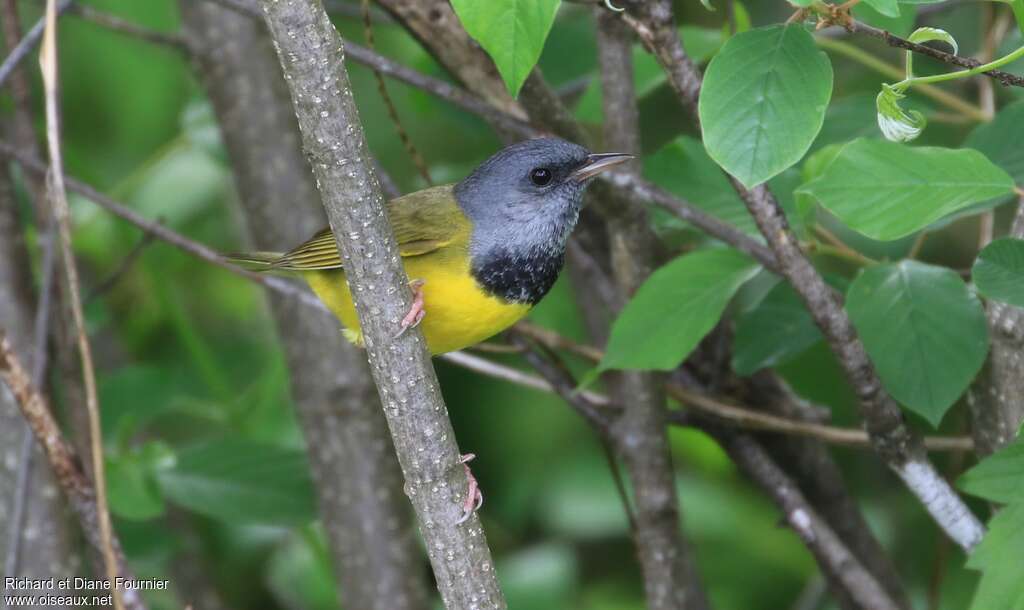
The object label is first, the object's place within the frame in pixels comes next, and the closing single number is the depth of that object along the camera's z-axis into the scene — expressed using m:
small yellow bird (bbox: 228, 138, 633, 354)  5.58
